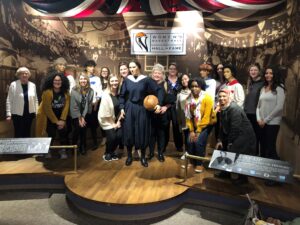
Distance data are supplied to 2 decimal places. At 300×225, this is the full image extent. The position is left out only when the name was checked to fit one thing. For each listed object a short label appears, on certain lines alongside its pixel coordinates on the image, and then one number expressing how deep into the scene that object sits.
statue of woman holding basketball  3.94
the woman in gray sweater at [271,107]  3.61
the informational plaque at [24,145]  3.66
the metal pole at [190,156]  3.50
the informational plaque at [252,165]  3.02
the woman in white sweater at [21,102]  4.41
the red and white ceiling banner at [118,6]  5.43
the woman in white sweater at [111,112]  4.14
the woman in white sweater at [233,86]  4.11
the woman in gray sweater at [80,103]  4.38
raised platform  3.16
